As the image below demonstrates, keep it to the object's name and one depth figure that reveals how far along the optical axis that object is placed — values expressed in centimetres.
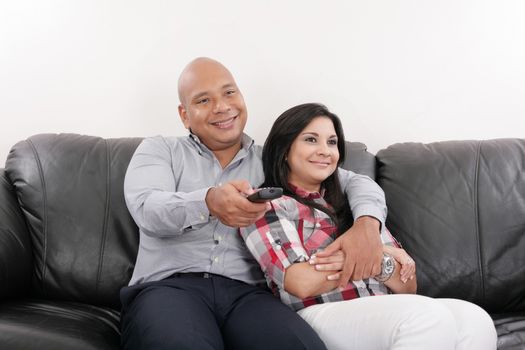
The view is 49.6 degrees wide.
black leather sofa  192
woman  137
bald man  141
